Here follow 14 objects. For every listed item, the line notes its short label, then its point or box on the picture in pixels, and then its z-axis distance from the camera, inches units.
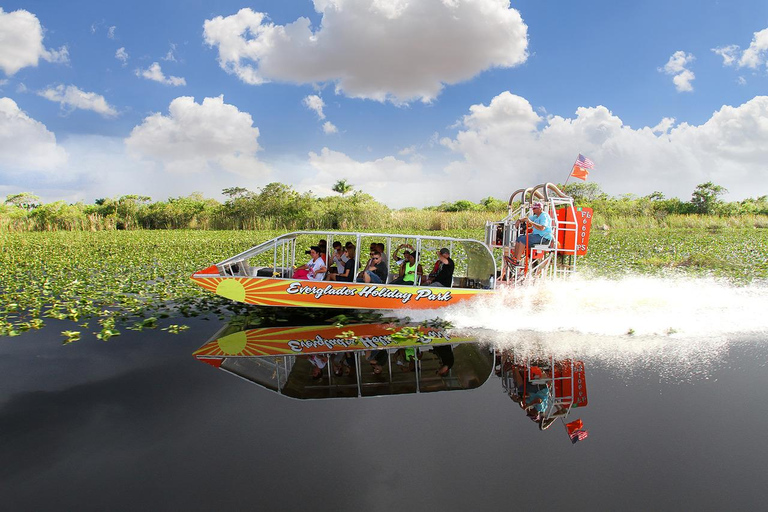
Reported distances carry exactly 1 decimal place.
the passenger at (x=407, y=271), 431.8
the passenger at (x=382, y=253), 432.8
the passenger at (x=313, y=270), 435.5
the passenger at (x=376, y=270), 425.1
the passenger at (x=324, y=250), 461.2
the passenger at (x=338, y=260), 469.7
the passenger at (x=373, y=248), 430.9
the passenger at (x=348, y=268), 443.2
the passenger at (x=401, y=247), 460.6
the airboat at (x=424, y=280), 405.7
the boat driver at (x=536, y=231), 433.1
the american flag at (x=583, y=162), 485.4
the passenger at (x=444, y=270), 426.6
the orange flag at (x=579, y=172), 484.4
